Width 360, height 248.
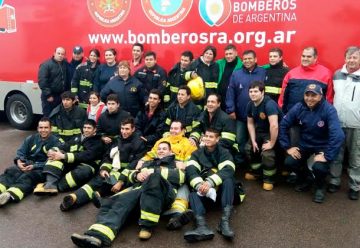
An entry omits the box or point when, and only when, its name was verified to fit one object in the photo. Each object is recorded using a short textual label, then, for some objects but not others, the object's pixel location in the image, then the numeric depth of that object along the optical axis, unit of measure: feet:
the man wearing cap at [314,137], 13.70
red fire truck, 16.20
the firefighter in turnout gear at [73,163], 14.93
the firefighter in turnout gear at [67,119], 17.12
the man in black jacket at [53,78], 21.90
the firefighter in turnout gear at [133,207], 11.07
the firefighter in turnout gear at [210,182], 11.59
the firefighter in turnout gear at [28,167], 14.38
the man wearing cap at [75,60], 21.86
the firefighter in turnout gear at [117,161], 14.21
